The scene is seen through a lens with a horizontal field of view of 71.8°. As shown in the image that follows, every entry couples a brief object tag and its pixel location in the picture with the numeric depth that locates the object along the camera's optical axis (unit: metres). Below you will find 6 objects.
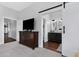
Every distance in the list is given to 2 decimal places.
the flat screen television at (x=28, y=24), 3.18
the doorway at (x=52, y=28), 4.13
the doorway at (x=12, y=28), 5.71
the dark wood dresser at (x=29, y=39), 2.81
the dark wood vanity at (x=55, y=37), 4.02
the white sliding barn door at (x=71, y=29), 1.82
